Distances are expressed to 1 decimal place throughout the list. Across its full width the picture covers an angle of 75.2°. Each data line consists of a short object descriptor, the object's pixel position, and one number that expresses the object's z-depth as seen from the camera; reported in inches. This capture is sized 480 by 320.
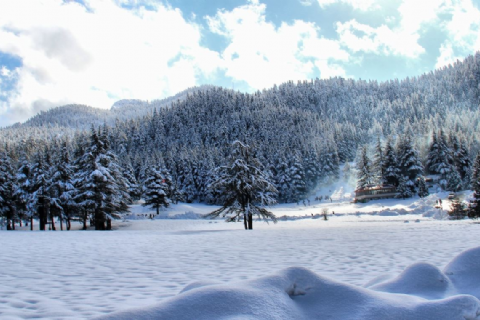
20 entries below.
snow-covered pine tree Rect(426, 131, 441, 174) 2485.2
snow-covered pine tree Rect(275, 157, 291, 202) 3058.6
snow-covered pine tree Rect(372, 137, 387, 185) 2325.3
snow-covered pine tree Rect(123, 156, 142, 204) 2499.0
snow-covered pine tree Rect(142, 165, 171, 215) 2054.6
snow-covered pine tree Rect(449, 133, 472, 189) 2502.5
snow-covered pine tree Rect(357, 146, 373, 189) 2554.4
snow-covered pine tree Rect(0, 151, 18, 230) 1305.4
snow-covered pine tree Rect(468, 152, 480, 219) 939.5
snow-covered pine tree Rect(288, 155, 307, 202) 3015.3
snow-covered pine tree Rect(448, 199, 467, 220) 1020.8
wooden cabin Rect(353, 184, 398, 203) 2176.4
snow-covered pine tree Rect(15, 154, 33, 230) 1328.7
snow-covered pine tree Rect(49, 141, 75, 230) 1332.4
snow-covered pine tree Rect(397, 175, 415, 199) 2075.5
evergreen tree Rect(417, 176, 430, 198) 1996.6
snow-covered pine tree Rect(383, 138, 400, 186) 2258.9
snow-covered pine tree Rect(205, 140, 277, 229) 929.5
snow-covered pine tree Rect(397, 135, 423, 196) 2182.6
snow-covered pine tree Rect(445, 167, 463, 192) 2096.5
